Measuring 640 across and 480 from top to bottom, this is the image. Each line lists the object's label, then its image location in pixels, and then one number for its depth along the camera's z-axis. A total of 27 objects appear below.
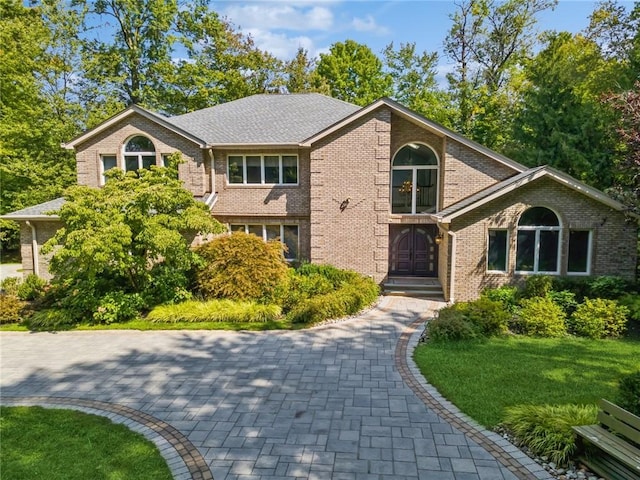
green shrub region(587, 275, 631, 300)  12.32
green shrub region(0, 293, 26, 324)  12.85
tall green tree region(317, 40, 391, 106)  34.38
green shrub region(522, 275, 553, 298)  12.66
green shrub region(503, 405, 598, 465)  5.47
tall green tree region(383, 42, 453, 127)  32.67
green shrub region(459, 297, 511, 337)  10.65
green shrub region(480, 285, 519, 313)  12.84
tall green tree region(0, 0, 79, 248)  25.27
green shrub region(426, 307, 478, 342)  10.25
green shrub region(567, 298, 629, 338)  10.65
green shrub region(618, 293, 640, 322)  10.95
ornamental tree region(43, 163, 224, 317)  11.52
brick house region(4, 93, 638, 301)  13.43
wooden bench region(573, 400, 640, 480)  4.73
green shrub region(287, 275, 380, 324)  12.13
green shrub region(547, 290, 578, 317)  12.12
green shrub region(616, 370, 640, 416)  5.60
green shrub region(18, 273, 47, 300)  15.19
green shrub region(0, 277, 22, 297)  15.82
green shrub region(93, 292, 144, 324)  12.58
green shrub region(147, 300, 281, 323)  12.52
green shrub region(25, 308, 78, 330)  12.44
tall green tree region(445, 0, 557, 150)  27.81
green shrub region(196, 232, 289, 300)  13.62
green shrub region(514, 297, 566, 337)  10.78
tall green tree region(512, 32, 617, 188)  18.30
